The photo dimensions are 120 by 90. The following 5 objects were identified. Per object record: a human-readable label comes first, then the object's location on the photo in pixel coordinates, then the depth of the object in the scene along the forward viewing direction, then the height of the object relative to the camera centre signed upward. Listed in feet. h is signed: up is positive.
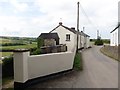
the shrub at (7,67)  17.55 -4.44
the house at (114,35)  57.17 +6.14
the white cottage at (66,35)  61.79 +6.08
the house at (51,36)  62.62 +5.39
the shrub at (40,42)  51.09 +1.03
